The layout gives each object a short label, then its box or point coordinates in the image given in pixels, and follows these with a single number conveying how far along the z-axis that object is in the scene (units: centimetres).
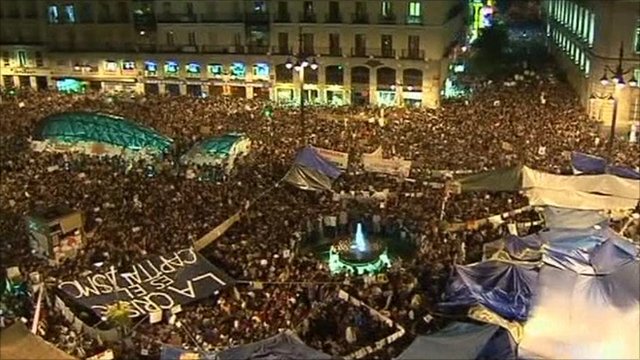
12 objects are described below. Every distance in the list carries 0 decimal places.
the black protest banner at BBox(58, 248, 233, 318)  2142
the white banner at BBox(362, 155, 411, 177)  3072
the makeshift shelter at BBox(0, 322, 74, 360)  1762
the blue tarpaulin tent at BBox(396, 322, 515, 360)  1697
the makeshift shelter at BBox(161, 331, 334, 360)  1734
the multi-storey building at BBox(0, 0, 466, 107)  5031
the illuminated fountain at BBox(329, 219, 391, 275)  2558
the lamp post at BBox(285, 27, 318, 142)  4856
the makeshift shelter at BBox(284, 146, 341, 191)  2942
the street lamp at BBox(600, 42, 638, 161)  3175
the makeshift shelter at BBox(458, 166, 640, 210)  2672
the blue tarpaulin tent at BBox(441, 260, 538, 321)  1969
